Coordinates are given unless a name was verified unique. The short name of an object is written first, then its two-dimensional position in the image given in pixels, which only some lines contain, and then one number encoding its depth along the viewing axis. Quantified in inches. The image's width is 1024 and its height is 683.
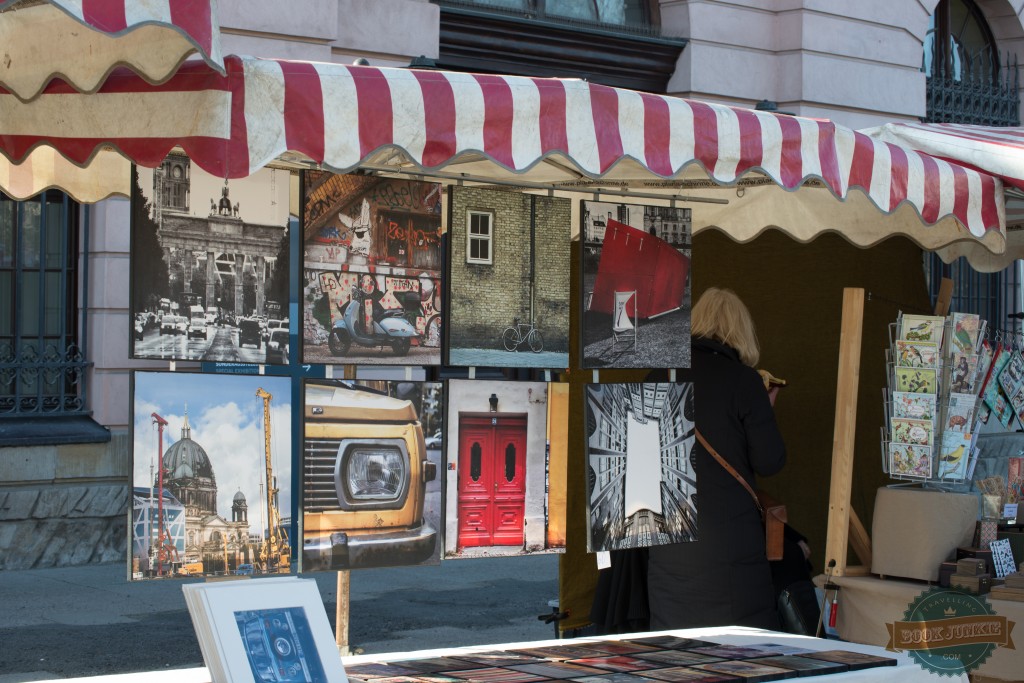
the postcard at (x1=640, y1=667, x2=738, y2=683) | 137.8
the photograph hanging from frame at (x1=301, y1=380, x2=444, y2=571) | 146.0
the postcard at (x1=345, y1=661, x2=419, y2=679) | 140.2
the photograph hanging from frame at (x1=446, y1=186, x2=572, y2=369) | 158.1
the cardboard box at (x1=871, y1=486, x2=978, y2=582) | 202.4
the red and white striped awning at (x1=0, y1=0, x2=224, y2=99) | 109.1
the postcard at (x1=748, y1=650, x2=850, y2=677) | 144.3
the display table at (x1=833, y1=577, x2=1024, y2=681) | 189.6
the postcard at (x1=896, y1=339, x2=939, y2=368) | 204.8
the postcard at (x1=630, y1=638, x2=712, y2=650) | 160.1
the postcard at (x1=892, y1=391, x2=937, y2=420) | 203.2
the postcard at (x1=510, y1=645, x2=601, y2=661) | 151.9
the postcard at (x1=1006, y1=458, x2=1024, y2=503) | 217.8
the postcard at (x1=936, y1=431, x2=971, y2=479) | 205.2
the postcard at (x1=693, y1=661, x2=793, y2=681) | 140.3
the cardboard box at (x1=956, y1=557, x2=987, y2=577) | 196.1
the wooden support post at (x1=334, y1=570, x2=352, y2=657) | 157.2
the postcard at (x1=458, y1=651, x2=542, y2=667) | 147.7
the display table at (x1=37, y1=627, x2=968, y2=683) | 139.4
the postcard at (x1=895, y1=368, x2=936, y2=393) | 204.1
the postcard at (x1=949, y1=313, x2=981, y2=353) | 205.6
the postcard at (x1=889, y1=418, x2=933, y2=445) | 203.6
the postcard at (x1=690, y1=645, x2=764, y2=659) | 153.2
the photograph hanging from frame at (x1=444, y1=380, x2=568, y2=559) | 159.0
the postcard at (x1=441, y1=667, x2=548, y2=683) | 135.7
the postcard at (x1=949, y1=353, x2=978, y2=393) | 205.0
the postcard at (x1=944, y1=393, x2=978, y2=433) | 204.7
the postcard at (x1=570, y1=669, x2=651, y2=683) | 136.8
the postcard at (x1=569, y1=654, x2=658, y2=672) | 144.6
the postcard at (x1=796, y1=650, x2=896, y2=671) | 148.2
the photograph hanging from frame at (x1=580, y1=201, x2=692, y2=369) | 170.4
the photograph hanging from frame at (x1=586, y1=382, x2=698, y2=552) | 172.9
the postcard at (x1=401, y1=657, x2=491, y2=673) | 144.3
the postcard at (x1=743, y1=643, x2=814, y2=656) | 155.9
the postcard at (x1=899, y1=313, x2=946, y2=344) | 205.8
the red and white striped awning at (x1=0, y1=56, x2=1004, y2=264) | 125.6
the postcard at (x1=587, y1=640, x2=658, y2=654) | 156.4
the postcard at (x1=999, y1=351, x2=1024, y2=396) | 225.3
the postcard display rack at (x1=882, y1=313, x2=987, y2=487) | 204.2
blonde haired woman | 193.0
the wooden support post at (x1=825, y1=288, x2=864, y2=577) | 207.2
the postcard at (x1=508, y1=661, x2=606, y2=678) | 139.9
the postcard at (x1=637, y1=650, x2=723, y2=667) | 148.9
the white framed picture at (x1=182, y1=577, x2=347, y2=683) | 118.4
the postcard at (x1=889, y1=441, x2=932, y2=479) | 204.1
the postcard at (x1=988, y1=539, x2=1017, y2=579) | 201.0
